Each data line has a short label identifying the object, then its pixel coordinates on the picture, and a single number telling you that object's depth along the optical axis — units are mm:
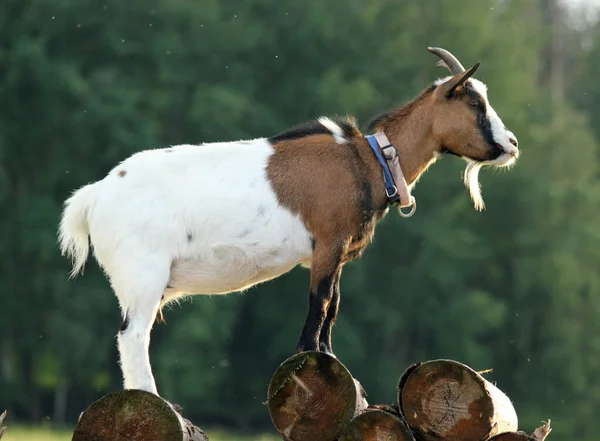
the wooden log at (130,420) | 17891
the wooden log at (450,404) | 18562
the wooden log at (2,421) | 18991
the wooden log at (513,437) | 18328
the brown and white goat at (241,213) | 19719
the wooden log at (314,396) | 19016
